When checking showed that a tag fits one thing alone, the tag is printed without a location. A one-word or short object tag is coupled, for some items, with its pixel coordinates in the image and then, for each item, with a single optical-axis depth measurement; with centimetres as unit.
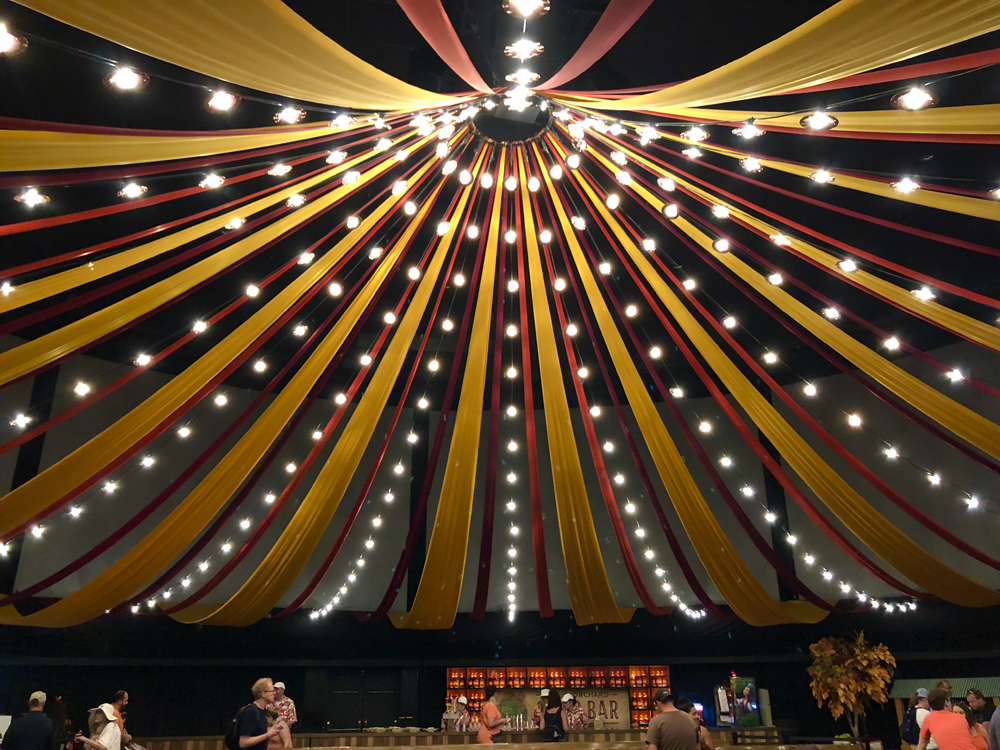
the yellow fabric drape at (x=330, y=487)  639
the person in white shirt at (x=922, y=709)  623
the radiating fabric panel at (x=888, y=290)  511
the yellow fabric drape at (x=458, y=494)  639
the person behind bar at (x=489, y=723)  654
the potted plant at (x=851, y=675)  822
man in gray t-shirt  415
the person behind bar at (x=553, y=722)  732
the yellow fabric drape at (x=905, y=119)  361
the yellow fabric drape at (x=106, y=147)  346
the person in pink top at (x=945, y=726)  444
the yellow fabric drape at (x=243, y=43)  281
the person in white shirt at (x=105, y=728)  539
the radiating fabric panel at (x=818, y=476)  621
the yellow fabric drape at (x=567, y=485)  641
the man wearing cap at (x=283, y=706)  592
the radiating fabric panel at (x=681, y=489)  639
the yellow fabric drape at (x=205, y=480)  543
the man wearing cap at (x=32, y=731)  491
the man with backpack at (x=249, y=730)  417
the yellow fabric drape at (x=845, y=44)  287
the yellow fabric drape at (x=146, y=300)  496
